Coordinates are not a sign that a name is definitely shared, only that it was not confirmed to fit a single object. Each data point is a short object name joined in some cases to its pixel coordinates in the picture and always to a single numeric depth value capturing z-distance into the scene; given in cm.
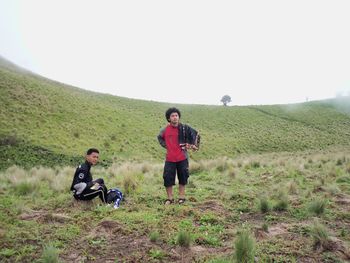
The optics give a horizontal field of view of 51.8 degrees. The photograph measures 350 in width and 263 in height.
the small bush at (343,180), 1104
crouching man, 843
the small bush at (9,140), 2450
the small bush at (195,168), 1557
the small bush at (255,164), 1663
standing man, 869
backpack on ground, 845
